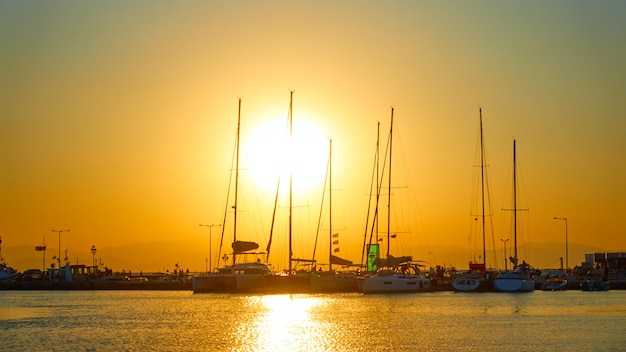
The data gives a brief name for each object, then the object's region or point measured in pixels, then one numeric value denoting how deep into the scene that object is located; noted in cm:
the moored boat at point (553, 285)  13375
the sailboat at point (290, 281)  10944
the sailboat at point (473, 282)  11856
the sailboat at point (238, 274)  10978
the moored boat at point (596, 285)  13388
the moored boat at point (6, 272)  17000
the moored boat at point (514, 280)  11631
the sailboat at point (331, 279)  11262
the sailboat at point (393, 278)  11231
